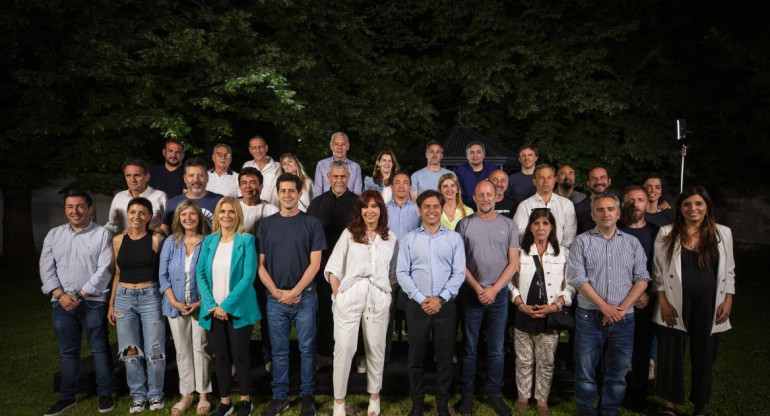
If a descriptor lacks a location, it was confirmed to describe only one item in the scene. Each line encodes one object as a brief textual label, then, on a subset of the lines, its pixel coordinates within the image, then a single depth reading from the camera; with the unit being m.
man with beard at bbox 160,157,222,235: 4.97
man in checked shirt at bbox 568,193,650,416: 4.35
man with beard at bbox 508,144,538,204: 6.18
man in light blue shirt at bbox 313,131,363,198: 6.01
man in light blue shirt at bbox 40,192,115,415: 4.61
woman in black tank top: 4.58
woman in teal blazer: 4.46
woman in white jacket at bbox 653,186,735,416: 4.29
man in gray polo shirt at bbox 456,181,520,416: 4.63
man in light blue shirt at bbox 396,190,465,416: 4.41
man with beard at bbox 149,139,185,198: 6.09
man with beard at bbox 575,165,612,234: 5.39
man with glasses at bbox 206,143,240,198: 5.89
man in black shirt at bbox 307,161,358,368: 5.27
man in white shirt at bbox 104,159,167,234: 5.23
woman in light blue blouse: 4.55
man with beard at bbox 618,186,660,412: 4.62
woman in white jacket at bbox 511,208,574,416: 4.62
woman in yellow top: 5.15
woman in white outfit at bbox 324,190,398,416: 4.47
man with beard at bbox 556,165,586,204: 5.75
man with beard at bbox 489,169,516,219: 5.43
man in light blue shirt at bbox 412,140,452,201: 6.10
